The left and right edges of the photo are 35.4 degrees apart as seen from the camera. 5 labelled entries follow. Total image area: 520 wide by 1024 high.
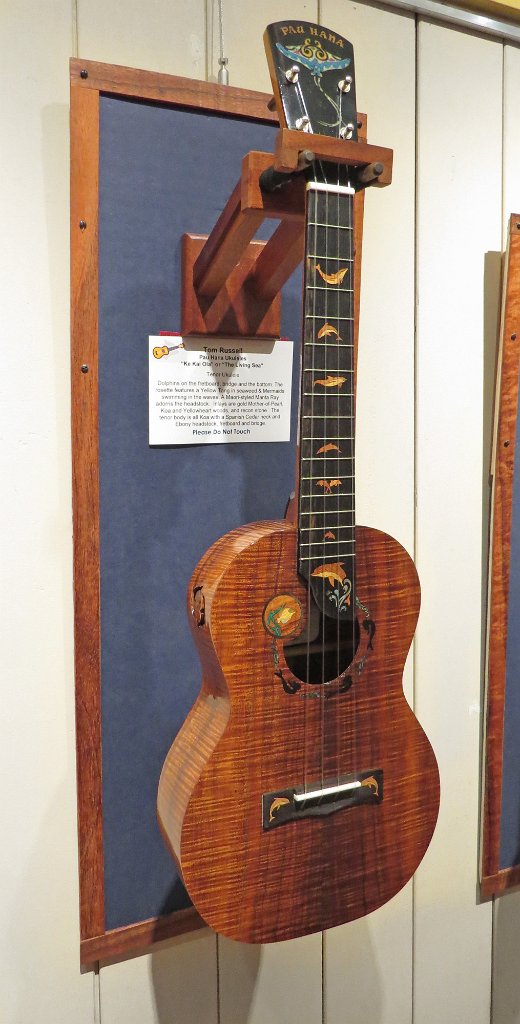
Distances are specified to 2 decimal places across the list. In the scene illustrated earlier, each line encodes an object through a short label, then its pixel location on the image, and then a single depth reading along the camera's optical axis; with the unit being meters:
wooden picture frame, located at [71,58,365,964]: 0.91
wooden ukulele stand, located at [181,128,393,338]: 0.79
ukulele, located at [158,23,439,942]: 0.80
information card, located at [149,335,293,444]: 0.97
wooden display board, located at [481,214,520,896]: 1.17
